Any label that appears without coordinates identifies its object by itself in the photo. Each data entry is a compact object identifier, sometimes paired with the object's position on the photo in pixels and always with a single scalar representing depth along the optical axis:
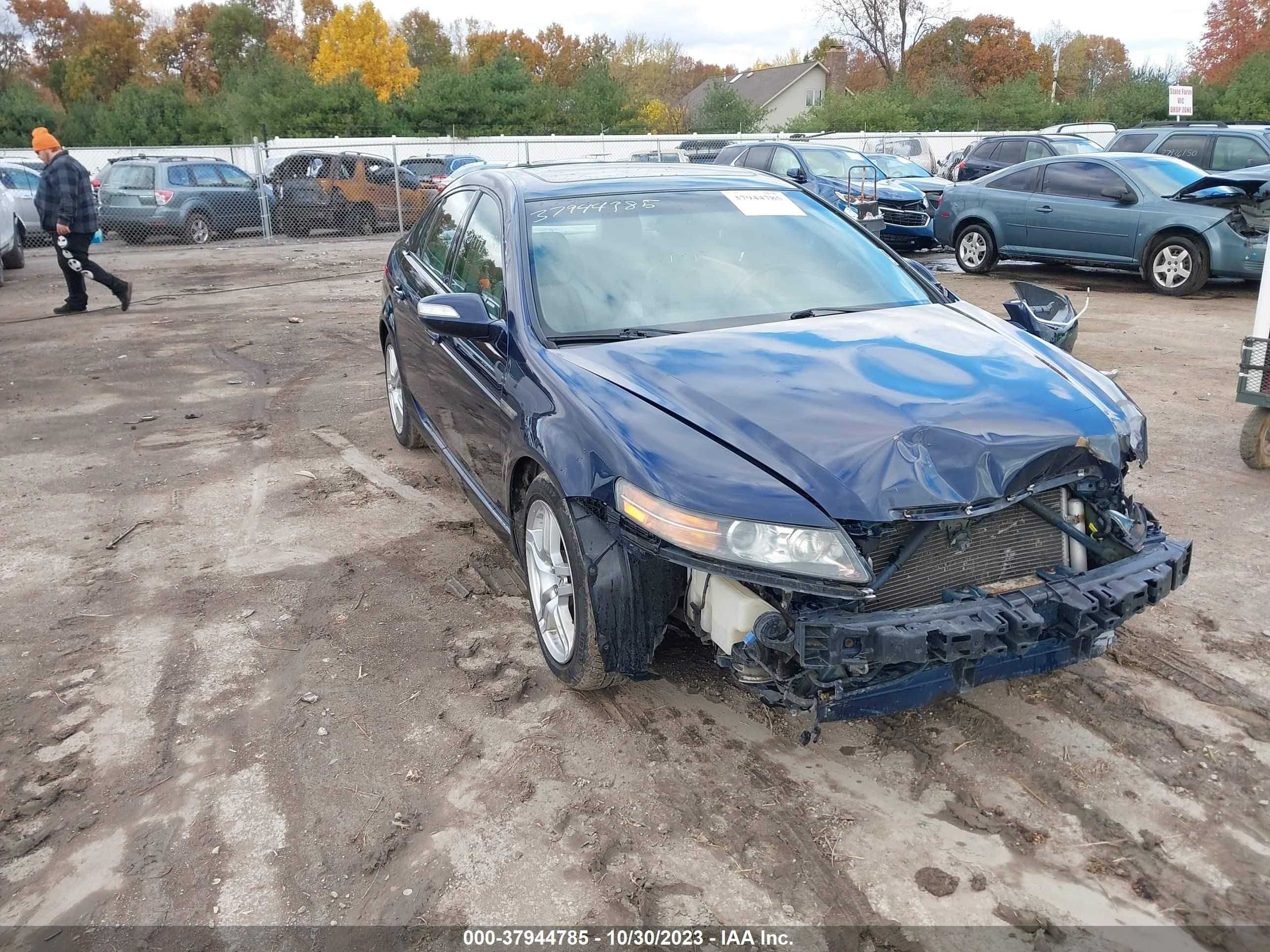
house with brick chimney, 66.56
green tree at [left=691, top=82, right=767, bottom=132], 41.88
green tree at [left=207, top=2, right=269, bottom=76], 61.09
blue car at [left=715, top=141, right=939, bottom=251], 15.67
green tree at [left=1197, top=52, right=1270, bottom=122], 29.84
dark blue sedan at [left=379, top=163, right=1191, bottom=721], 2.69
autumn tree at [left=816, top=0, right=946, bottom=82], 58.75
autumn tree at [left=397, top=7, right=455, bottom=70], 70.88
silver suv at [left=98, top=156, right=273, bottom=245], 18.89
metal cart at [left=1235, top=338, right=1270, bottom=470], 5.46
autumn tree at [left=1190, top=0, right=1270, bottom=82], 47.81
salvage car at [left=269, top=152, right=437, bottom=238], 20.89
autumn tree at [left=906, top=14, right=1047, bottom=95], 58.28
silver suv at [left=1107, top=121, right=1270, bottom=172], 14.76
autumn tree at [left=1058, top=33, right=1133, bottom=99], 53.97
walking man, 11.03
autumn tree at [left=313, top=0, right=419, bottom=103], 52.66
